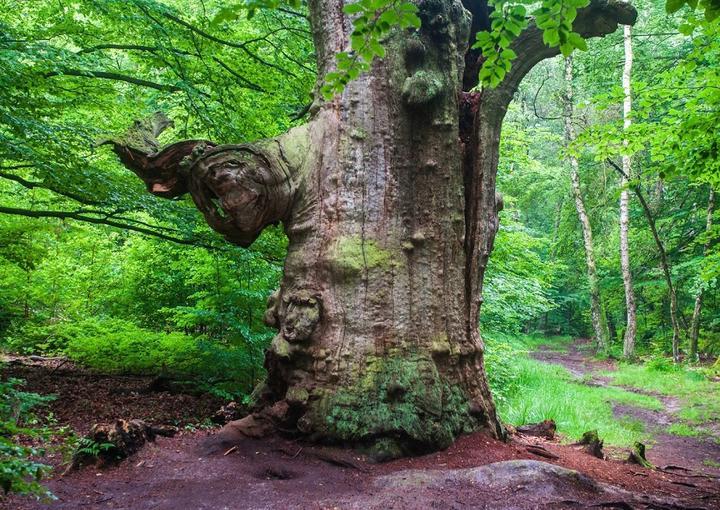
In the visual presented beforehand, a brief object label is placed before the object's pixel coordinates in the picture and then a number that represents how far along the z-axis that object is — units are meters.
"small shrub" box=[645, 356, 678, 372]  13.40
